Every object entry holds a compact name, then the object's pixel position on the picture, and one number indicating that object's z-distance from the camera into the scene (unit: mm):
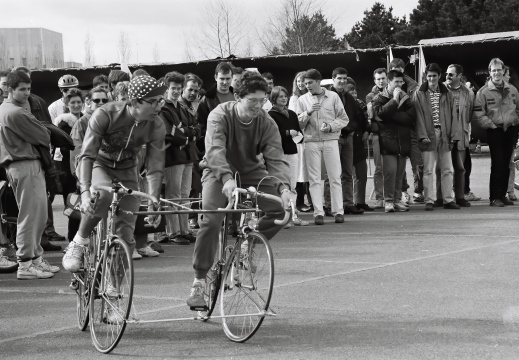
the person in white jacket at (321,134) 13766
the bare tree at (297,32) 50406
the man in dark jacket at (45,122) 10641
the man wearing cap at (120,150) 7133
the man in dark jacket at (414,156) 15180
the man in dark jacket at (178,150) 12016
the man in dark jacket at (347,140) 14727
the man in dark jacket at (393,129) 14828
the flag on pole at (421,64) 23531
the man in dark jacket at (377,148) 15188
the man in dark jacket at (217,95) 12906
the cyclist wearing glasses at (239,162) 7012
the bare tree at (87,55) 61094
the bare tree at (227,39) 49984
